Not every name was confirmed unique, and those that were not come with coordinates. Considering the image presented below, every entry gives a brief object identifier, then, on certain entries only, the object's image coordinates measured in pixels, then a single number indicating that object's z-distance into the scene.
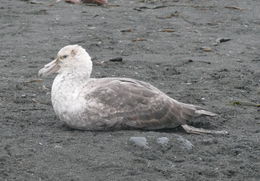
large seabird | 11.95
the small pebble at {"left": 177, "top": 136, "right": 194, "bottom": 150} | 10.99
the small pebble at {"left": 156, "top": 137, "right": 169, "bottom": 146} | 10.98
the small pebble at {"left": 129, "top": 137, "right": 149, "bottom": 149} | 10.83
